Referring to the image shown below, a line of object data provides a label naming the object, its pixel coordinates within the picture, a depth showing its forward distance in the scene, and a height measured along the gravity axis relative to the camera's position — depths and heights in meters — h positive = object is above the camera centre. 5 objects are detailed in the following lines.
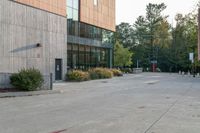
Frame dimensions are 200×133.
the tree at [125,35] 74.76 +7.71
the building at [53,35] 20.97 +2.72
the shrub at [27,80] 17.33 -0.81
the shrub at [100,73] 31.36 -0.78
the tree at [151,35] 71.99 +7.41
